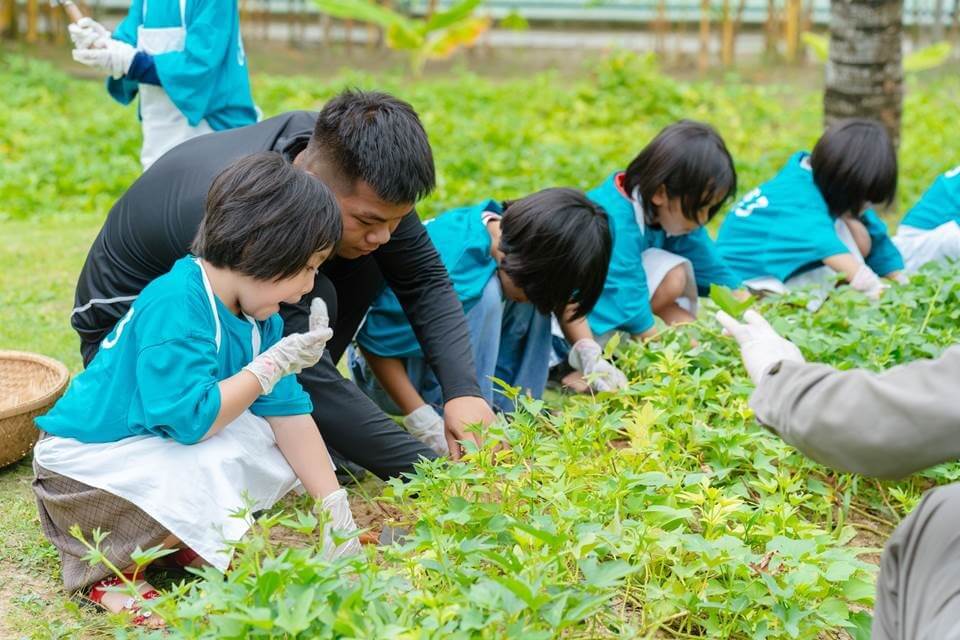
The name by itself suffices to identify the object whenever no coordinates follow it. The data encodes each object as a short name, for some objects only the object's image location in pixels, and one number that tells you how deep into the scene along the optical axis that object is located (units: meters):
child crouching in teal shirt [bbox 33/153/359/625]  2.45
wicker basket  3.13
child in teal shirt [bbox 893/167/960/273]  5.18
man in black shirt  2.84
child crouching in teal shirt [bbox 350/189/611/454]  3.39
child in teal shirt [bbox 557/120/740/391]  4.02
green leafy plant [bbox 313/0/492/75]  9.71
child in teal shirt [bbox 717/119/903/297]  4.85
